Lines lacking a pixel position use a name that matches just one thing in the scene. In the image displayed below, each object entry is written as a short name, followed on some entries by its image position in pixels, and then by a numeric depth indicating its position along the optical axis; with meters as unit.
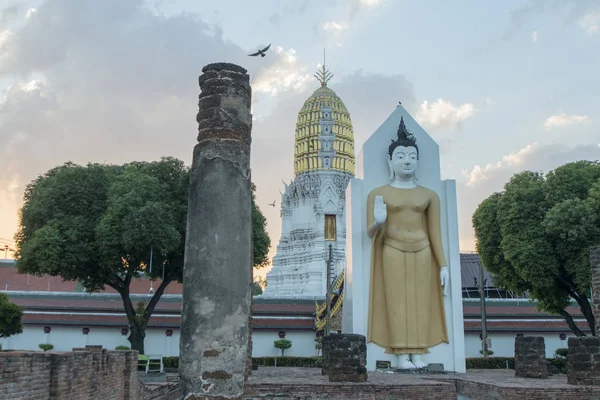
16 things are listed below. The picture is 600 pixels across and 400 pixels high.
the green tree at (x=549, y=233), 19.84
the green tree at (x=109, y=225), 22.23
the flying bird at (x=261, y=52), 7.86
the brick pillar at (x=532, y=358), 14.71
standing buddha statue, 16.19
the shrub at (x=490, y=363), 23.86
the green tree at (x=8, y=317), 23.16
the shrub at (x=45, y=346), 28.48
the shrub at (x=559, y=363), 21.45
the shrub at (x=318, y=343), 29.88
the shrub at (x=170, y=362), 24.67
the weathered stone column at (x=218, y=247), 5.72
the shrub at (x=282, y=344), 29.56
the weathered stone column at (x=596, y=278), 14.30
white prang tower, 47.44
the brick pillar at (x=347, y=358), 11.91
